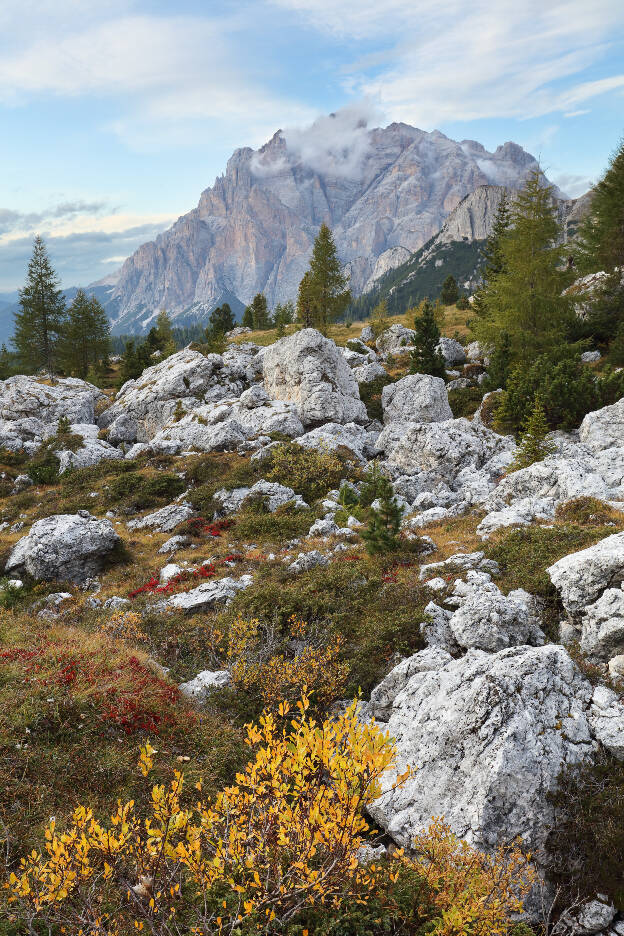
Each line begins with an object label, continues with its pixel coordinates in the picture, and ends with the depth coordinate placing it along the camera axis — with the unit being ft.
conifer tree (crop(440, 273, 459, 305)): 270.83
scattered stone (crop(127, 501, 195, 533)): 86.07
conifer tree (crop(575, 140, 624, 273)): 131.85
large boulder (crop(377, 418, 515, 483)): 91.04
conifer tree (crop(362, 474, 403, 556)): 53.26
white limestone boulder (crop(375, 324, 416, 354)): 189.67
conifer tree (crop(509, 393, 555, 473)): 74.59
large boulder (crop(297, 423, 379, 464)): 107.45
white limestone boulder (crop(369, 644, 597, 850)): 19.58
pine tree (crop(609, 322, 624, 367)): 104.27
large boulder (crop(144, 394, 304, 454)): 119.85
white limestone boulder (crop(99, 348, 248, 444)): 143.13
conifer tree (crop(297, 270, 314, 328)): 202.37
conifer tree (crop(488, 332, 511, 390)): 117.50
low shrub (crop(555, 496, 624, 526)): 49.24
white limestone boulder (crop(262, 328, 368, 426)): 126.93
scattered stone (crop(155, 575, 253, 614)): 50.19
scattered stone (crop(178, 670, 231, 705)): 34.12
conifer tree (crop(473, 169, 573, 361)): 116.26
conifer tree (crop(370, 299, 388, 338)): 215.72
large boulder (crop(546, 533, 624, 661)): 29.53
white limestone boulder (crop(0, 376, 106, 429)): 144.66
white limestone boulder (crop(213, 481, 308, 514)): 84.48
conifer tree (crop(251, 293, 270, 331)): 282.77
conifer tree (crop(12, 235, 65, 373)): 191.62
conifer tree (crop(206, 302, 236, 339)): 244.83
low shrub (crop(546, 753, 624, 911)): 17.22
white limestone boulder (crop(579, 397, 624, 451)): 75.51
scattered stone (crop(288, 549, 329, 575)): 54.80
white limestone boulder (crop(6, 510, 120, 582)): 65.87
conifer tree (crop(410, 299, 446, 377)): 136.98
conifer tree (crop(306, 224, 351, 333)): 197.47
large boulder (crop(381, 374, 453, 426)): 120.16
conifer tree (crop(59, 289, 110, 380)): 220.66
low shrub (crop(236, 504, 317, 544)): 72.64
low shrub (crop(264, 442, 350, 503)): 89.86
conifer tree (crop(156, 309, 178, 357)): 222.85
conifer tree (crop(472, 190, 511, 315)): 173.78
